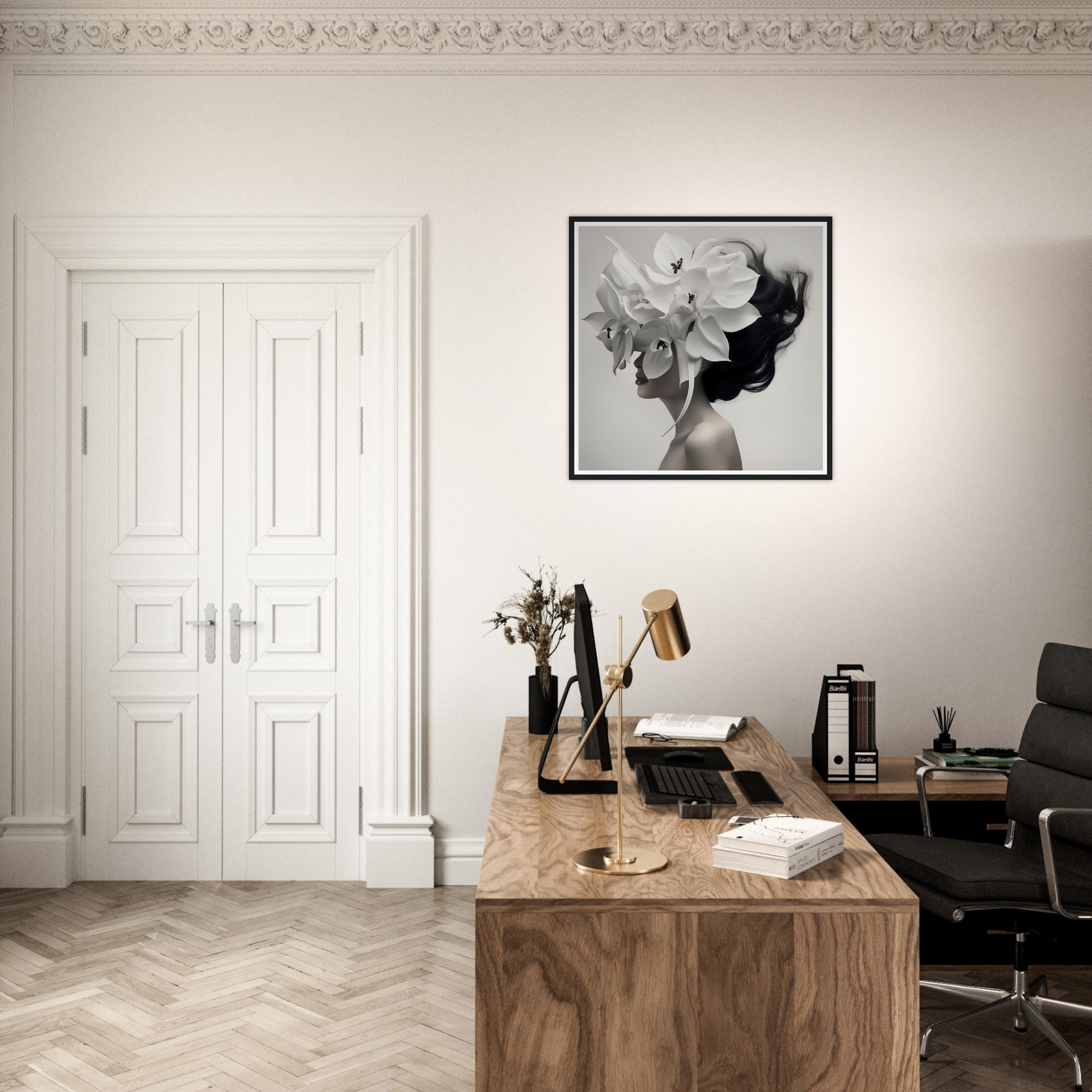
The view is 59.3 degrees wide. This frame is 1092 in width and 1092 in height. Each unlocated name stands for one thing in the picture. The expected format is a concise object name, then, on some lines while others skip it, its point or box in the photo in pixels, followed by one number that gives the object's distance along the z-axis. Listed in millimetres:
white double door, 3881
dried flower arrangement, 3172
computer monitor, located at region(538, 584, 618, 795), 2297
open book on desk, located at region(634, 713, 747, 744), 3029
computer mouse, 2754
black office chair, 2508
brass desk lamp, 1844
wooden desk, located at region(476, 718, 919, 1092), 1715
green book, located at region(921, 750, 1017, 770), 3334
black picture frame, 3797
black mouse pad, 2713
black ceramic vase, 3133
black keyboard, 2340
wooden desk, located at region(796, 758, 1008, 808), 3170
